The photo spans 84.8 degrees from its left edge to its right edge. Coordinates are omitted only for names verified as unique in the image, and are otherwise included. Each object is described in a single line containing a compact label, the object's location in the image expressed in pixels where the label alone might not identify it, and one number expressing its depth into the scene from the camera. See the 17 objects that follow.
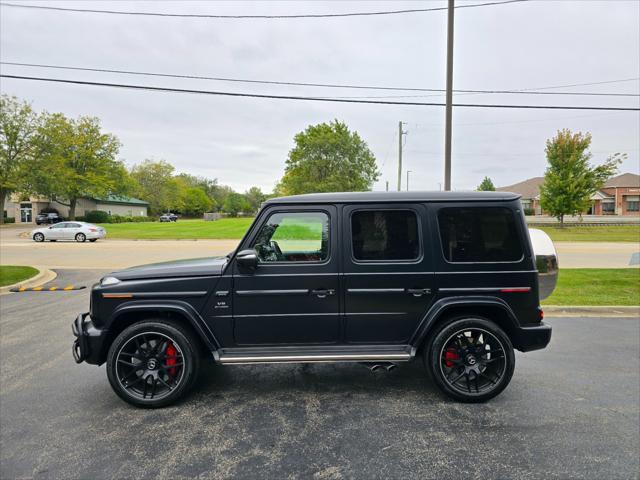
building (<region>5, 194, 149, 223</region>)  55.88
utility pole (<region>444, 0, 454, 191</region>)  9.55
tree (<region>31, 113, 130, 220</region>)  43.72
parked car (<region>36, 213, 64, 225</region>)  45.41
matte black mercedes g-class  3.17
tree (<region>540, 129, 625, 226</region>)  29.59
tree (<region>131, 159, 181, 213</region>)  79.44
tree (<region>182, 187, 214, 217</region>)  88.75
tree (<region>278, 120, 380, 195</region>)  39.94
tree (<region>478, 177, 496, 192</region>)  57.72
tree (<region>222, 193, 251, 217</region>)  107.31
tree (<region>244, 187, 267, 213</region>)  118.80
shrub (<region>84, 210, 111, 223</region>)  51.93
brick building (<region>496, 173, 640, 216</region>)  52.22
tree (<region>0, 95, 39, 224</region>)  41.78
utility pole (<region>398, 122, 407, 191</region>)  29.31
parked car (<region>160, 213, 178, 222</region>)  68.81
